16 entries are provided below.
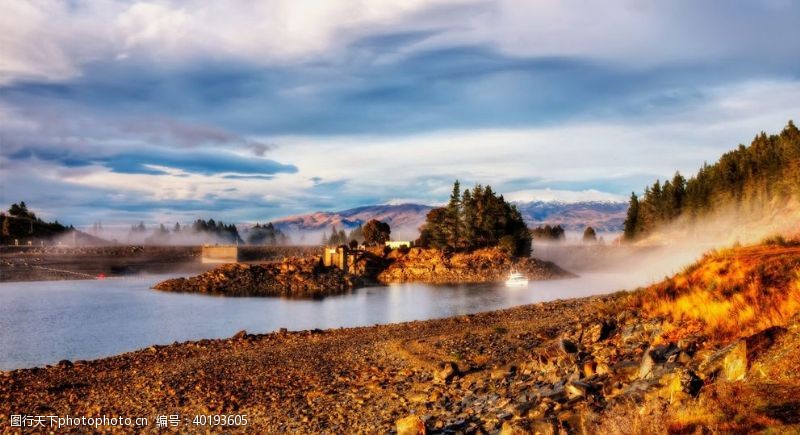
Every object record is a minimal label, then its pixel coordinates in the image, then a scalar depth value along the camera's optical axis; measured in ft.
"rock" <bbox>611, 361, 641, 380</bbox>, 51.16
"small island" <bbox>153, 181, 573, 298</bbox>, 324.80
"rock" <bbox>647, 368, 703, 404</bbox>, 40.72
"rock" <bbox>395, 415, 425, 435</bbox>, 48.52
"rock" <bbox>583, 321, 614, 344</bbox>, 67.92
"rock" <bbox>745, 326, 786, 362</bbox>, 44.04
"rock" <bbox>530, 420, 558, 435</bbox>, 42.11
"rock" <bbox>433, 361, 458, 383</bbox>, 68.49
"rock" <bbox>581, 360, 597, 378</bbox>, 55.10
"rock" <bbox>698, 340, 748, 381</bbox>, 43.16
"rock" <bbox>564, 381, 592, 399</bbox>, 48.11
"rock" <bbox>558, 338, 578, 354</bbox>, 65.81
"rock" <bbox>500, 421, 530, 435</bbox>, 42.63
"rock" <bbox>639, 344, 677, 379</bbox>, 49.80
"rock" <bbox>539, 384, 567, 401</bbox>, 49.10
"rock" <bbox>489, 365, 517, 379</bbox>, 65.87
